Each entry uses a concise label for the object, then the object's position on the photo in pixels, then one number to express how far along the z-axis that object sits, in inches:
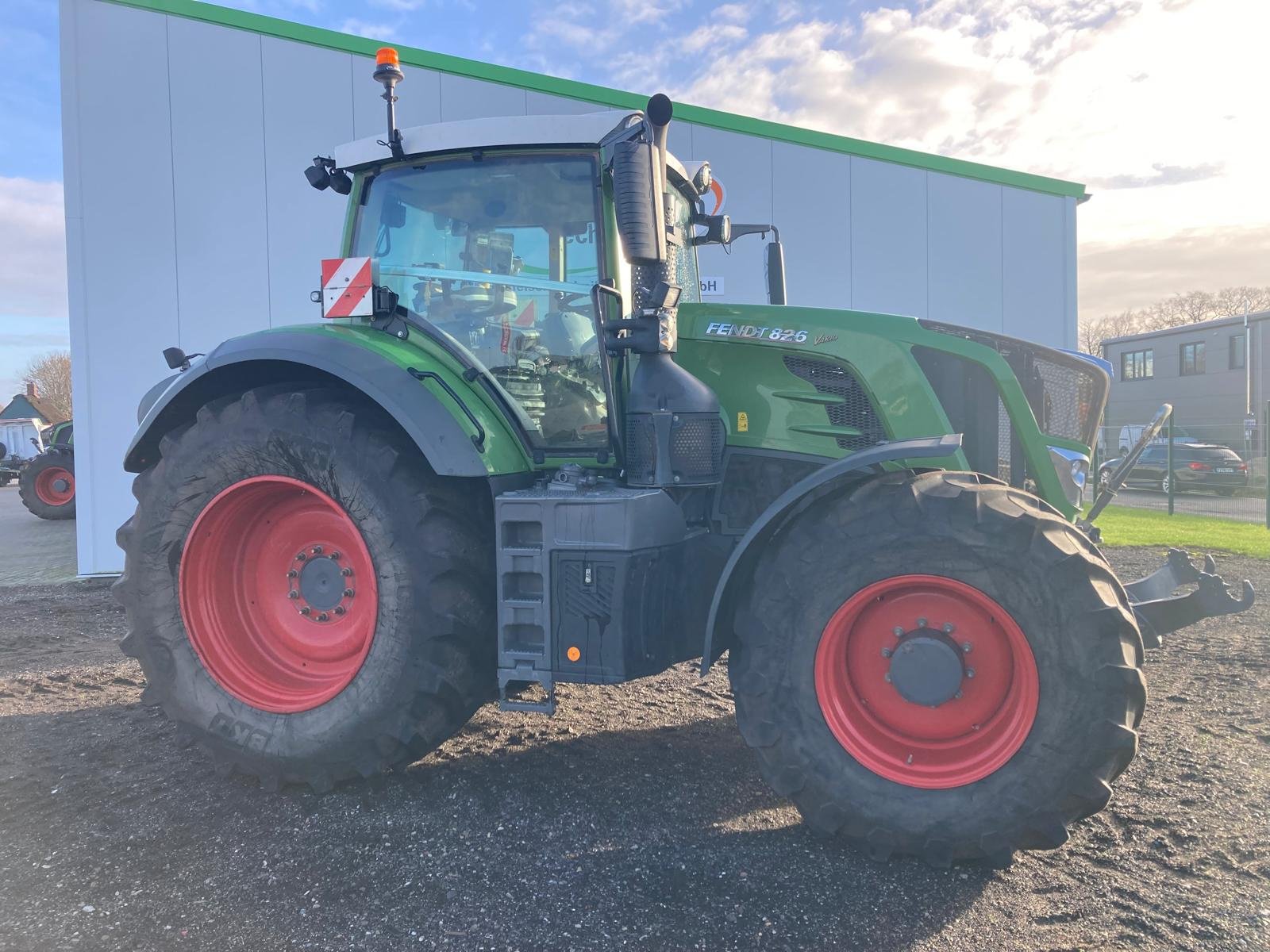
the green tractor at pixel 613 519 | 102.8
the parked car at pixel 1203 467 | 741.9
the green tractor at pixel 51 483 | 576.7
